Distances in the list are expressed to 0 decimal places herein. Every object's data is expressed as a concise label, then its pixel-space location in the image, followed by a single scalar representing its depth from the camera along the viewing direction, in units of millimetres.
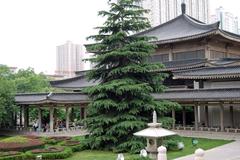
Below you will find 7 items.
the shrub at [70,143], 24497
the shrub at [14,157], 20203
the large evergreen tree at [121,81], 21953
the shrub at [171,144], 21805
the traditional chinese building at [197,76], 29141
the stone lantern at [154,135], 16734
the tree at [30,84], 53594
